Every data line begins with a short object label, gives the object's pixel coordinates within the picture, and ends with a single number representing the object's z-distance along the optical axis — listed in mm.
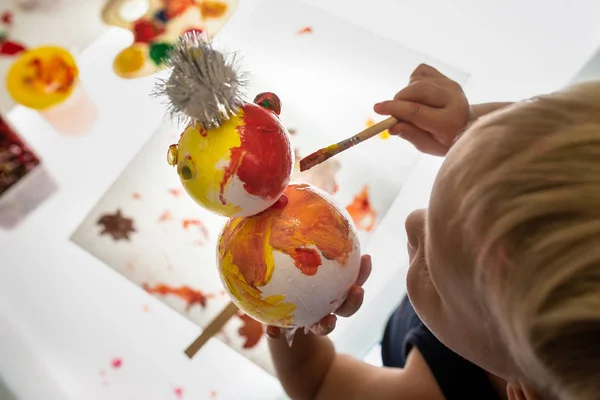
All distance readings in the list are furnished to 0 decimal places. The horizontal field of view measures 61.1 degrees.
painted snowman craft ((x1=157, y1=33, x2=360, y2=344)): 407
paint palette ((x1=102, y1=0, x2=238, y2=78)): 854
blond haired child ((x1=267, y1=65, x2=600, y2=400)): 260
